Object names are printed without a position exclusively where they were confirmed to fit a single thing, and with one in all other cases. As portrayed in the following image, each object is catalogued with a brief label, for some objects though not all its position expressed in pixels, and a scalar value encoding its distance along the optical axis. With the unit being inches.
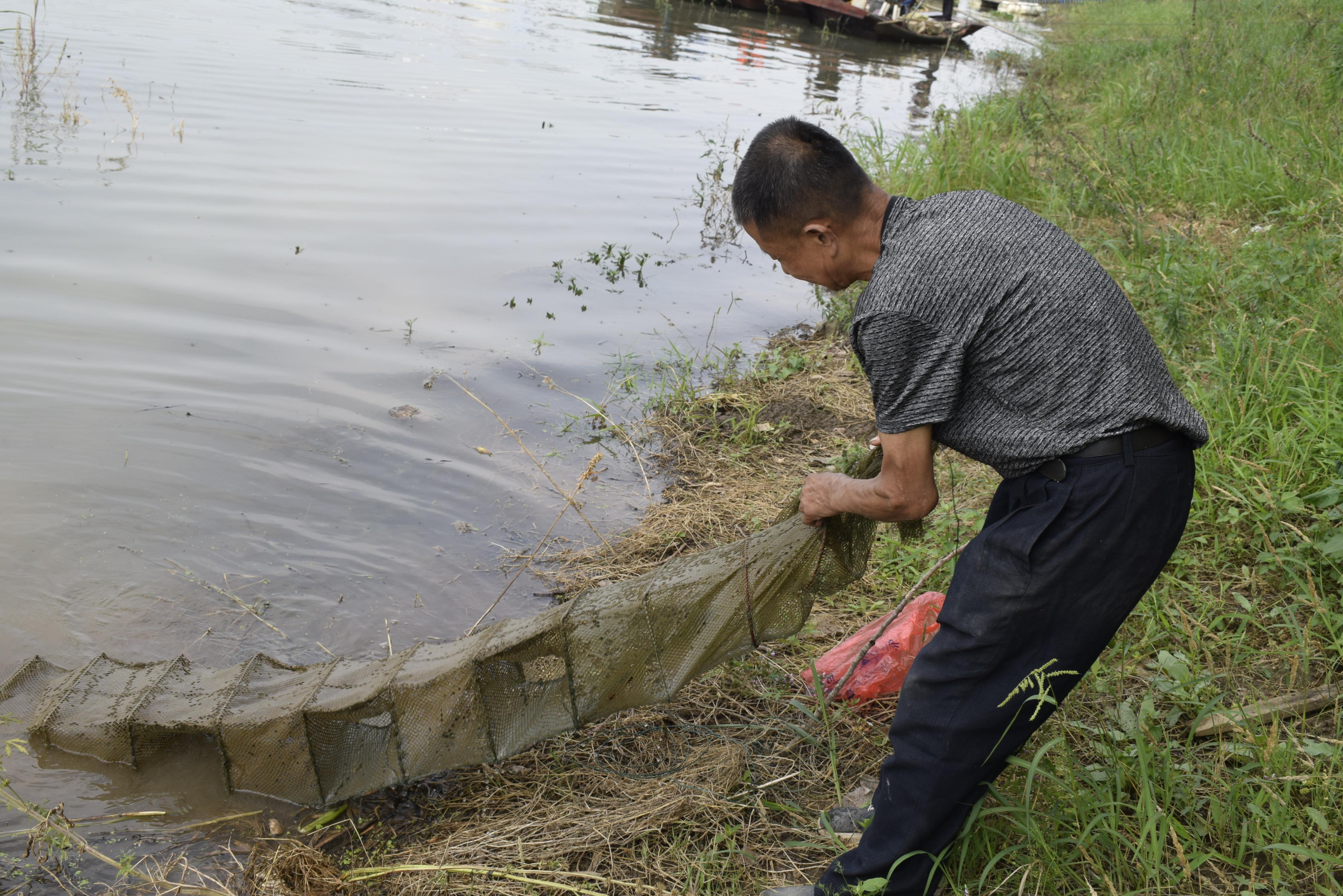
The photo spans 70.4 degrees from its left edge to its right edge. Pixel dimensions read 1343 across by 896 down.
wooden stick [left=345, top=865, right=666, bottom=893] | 99.3
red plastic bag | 126.1
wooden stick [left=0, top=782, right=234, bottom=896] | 106.1
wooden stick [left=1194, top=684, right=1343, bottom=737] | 107.7
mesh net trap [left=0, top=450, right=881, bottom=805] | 107.7
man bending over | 79.0
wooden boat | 1013.2
